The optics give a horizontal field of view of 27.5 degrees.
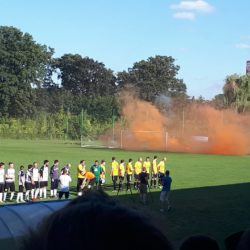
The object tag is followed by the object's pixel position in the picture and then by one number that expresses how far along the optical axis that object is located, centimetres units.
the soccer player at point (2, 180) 1997
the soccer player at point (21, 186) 2006
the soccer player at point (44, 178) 2092
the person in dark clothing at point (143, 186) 1885
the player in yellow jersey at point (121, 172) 2361
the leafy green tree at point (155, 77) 9081
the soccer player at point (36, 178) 2054
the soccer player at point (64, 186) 1964
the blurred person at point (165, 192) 1723
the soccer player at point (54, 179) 2102
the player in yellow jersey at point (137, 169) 2391
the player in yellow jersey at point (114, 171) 2378
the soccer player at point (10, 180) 2027
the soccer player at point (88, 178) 2116
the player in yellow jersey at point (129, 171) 2370
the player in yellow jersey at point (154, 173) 2481
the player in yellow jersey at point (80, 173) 2164
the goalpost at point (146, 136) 5441
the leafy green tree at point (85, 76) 9775
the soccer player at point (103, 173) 2262
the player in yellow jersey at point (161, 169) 2450
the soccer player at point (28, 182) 2034
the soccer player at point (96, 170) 2227
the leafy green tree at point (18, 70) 7319
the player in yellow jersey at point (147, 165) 2433
